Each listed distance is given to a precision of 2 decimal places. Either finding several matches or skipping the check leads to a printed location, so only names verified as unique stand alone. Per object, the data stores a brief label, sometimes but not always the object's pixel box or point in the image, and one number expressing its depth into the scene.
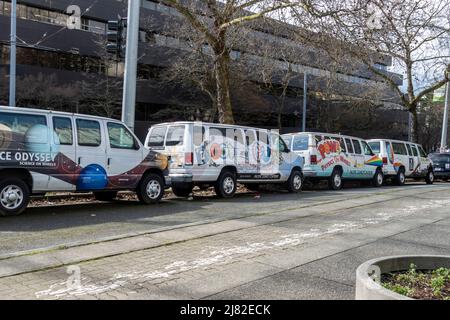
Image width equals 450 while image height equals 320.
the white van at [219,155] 12.85
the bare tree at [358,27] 14.93
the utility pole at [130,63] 14.64
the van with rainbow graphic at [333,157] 17.22
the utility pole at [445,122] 34.44
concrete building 37.12
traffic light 14.43
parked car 28.23
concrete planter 3.56
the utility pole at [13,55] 21.31
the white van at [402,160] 21.64
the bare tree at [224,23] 17.19
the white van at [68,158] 9.27
